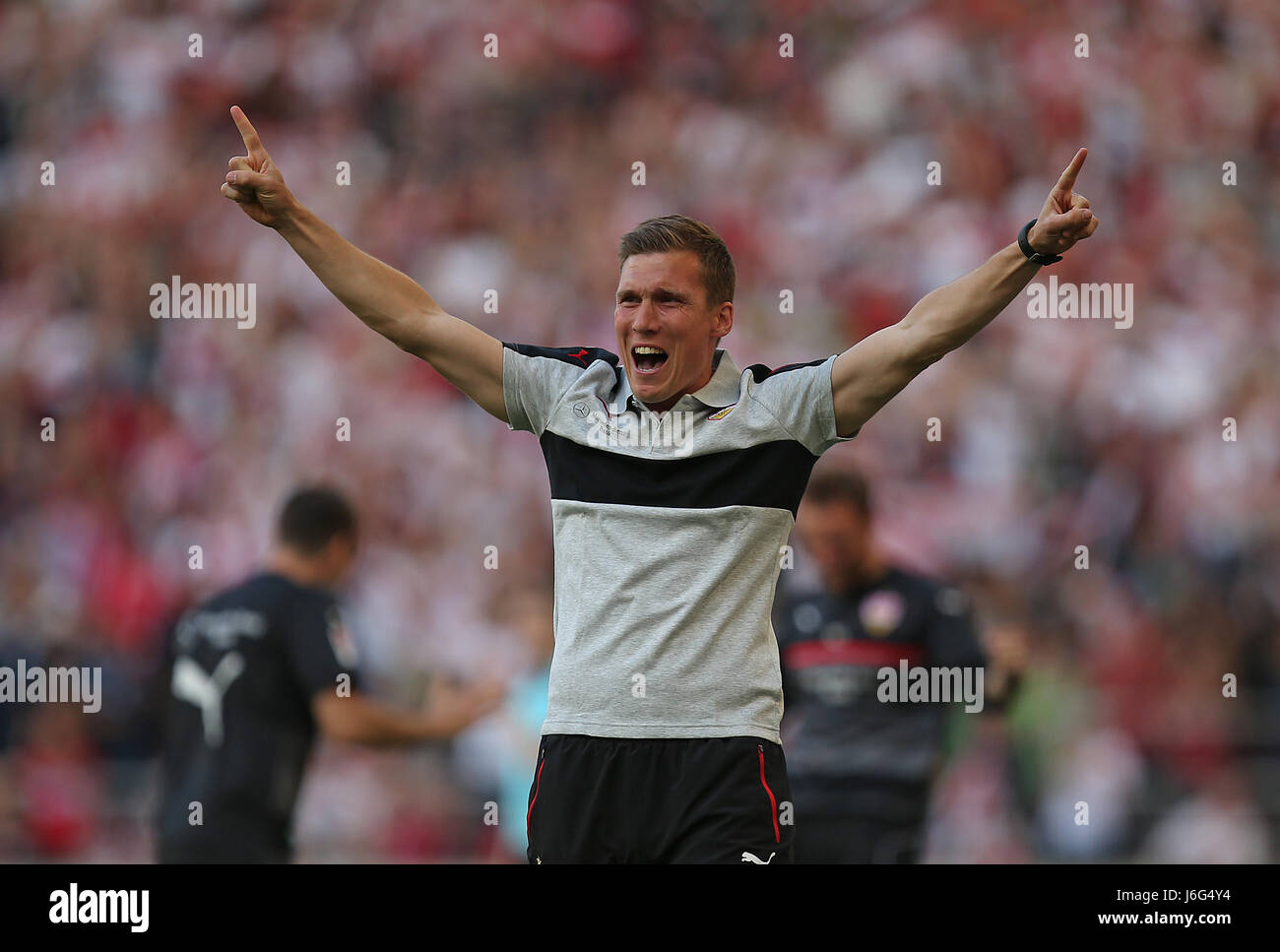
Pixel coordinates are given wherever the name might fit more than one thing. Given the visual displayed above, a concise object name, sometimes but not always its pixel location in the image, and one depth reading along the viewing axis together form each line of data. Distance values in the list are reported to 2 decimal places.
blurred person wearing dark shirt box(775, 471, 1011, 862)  11.49
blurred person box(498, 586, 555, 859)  13.83
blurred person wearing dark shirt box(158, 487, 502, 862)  10.27
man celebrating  6.56
